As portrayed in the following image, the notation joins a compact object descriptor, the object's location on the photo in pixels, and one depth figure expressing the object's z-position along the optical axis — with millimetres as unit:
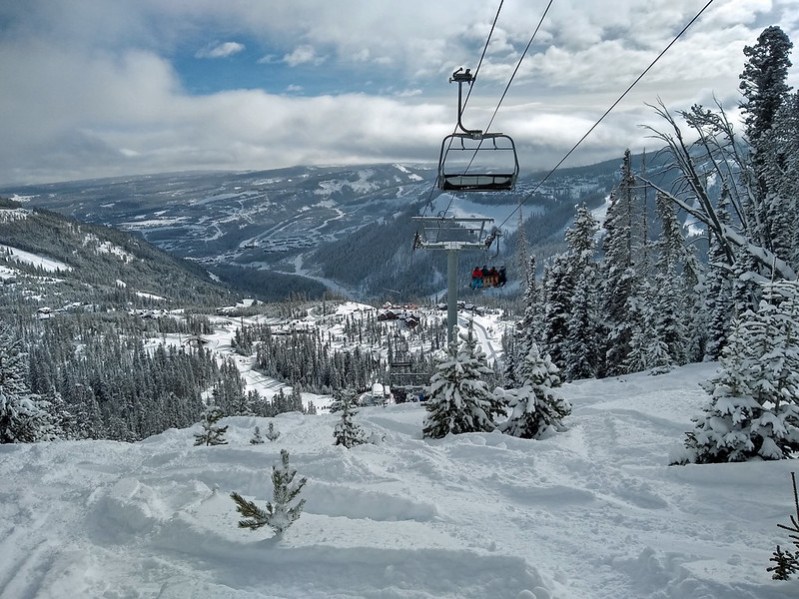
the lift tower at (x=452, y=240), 15414
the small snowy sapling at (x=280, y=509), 6156
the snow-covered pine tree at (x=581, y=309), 27812
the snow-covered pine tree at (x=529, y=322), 32812
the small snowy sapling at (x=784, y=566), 4430
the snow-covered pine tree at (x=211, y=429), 14531
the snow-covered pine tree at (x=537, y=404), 12336
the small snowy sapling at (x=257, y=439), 14438
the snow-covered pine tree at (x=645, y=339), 24562
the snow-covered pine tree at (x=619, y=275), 27453
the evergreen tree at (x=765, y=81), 20766
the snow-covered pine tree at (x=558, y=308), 28672
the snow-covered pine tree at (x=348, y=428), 13131
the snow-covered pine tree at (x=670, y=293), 25531
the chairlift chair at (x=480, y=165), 10297
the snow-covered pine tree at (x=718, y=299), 23938
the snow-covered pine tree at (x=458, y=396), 13031
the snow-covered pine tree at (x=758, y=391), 7594
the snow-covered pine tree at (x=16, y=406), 20875
